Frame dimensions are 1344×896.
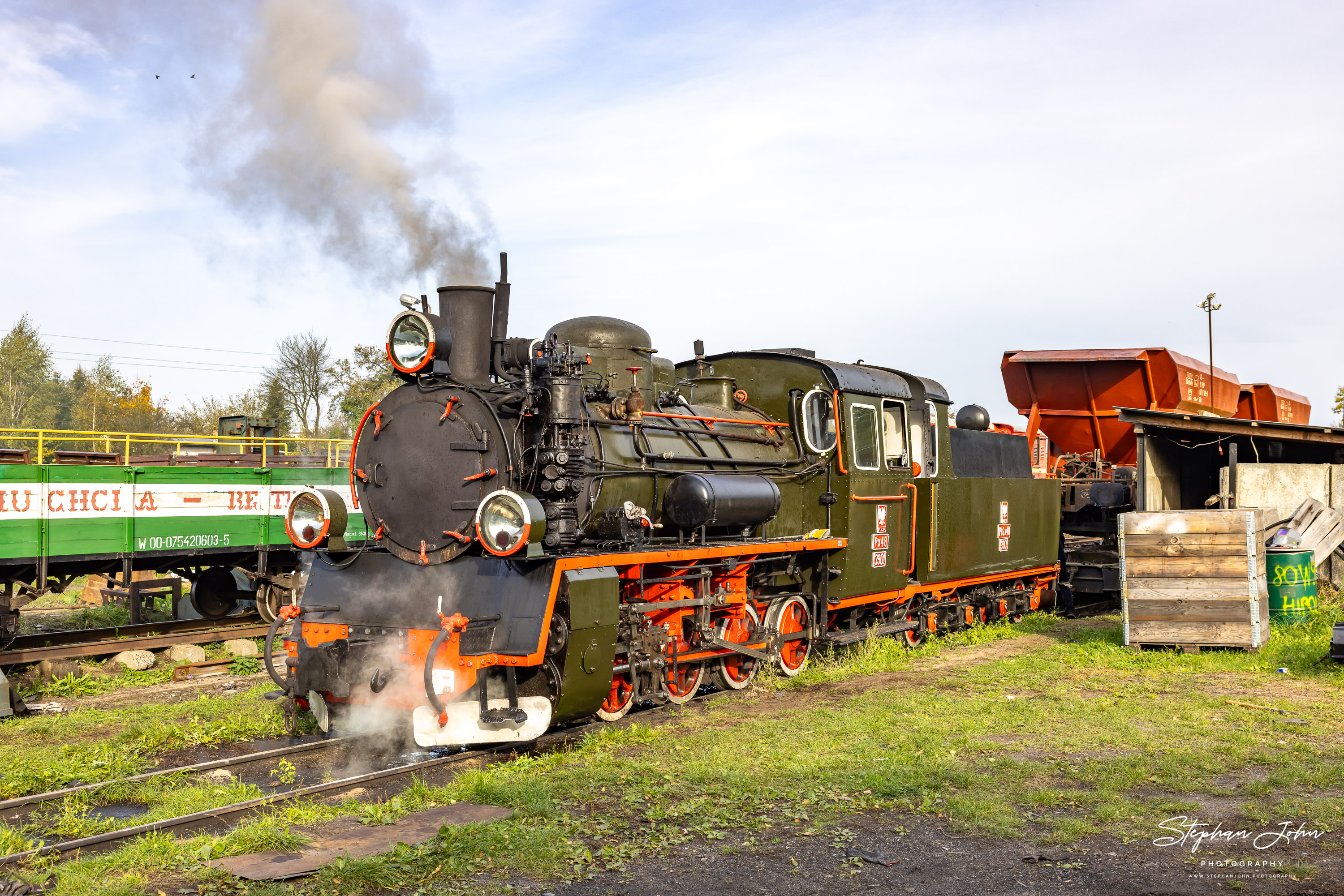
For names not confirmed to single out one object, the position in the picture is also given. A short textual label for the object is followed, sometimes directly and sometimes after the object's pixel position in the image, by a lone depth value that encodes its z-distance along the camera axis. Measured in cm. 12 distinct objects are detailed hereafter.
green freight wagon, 1038
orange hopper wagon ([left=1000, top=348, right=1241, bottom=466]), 1472
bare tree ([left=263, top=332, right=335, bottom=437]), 4362
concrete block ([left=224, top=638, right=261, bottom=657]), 1077
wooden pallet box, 962
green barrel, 1066
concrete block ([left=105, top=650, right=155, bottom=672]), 1004
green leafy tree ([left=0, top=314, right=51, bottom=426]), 4103
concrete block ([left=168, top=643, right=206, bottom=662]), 1044
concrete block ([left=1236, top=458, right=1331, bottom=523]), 1262
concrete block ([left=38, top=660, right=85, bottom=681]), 945
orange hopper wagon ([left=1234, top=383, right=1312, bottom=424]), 1831
